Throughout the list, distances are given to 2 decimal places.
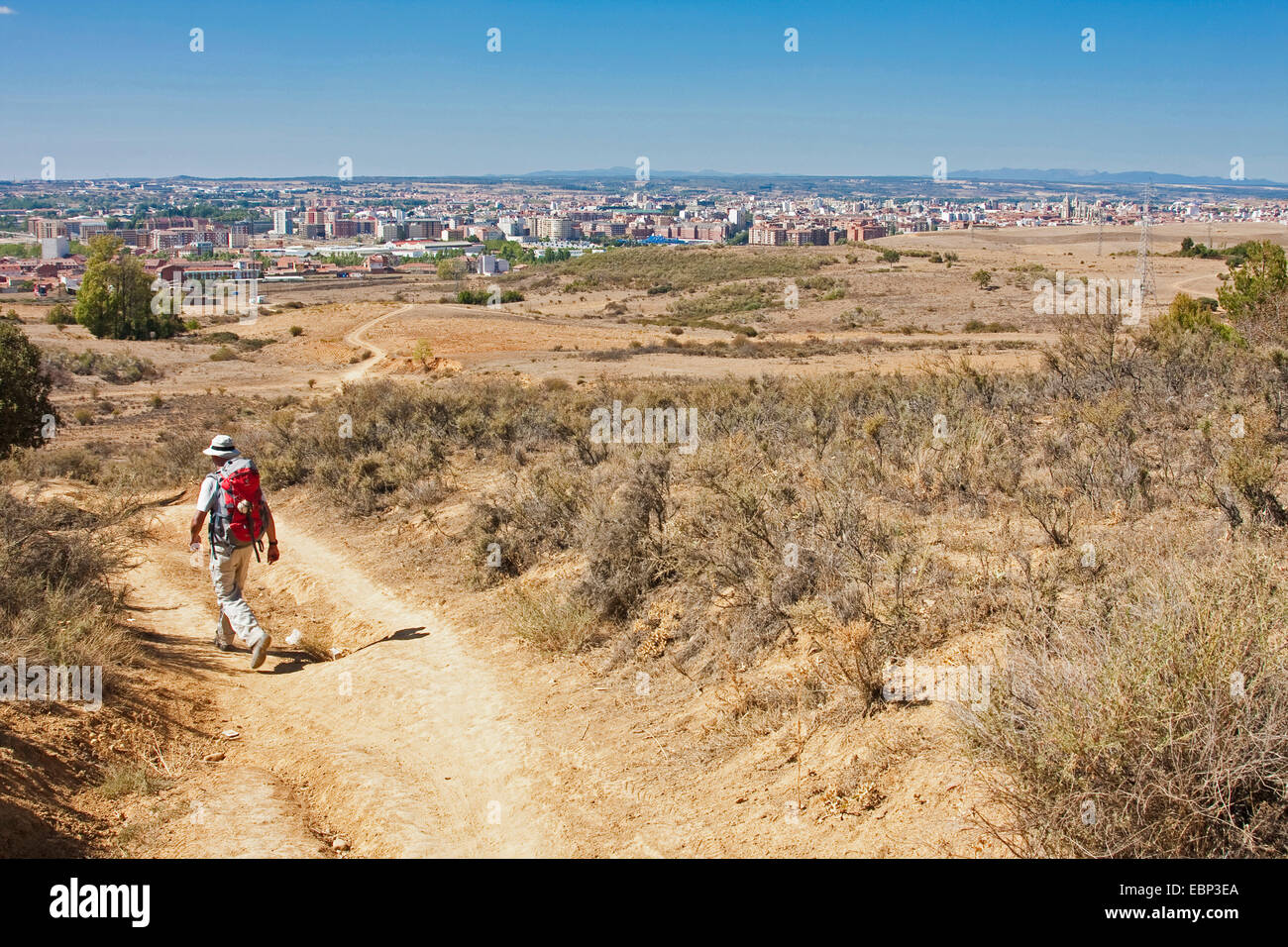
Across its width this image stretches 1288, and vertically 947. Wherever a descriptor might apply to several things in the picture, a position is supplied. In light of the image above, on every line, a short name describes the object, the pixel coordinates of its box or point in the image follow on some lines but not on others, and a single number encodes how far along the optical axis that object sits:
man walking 7.64
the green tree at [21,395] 16.69
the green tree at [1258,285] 14.97
